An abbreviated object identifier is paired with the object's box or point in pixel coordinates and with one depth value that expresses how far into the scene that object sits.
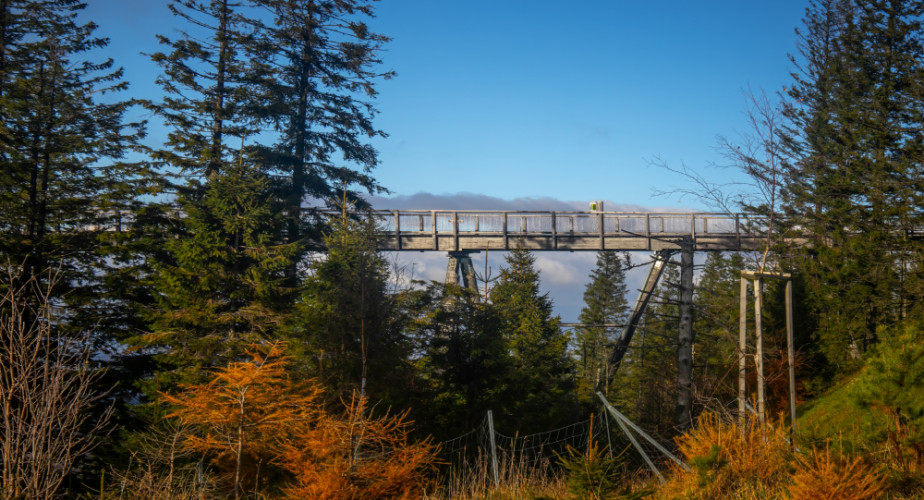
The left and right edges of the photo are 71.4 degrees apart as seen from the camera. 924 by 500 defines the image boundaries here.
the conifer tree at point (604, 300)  50.84
